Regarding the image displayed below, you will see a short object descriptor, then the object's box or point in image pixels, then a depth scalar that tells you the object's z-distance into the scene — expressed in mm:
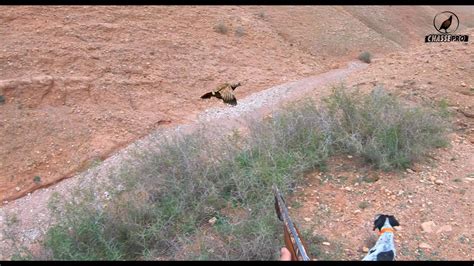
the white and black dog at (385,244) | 2627
